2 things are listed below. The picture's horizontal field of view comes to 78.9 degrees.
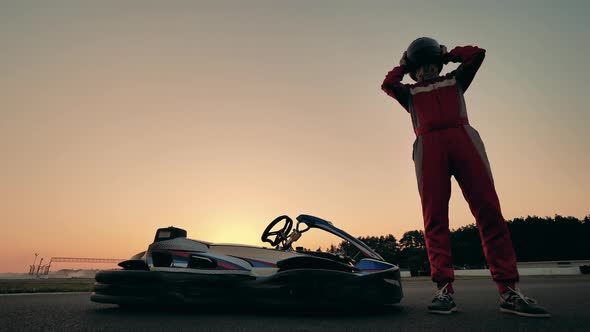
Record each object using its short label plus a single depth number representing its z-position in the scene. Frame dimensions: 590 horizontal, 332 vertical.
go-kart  2.83
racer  2.85
